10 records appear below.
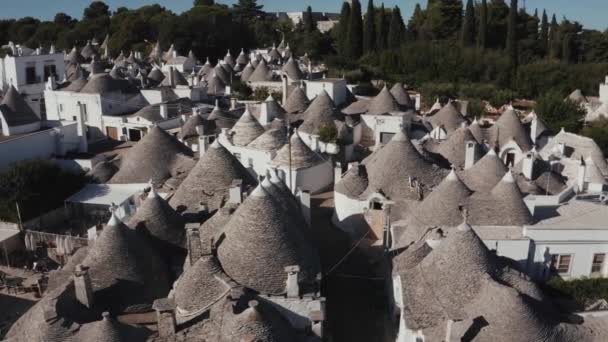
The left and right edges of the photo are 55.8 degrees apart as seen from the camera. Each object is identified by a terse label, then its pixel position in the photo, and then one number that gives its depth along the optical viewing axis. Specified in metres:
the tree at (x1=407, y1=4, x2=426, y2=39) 75.76
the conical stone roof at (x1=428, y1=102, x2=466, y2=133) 33.03
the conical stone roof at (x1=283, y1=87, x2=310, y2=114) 36.34
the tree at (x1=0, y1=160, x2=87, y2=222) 22.00
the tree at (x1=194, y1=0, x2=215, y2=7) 99.44
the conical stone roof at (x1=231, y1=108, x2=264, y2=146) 28.12
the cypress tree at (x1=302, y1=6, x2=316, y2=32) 87.08
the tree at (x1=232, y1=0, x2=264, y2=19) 103.12
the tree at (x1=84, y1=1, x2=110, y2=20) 99.44
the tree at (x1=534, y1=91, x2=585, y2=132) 38.75
